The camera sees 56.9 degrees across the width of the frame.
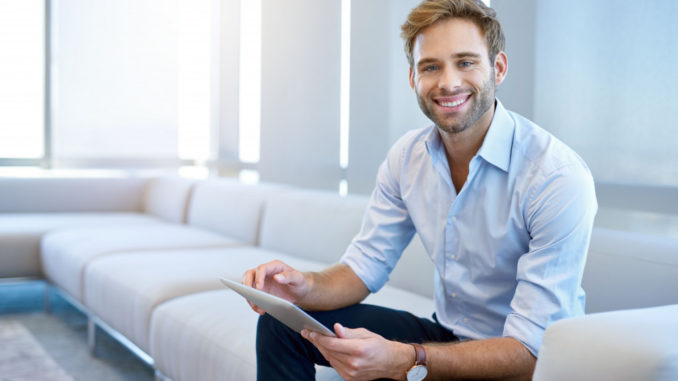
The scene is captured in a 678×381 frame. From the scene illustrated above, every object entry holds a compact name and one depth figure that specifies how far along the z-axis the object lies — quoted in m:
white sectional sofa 0.88
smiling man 1.16
